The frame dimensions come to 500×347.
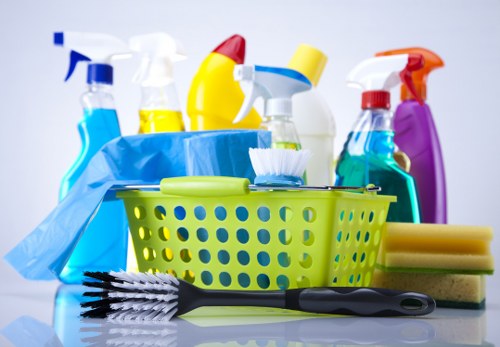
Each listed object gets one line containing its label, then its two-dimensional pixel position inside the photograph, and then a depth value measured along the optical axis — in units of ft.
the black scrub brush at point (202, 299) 3.69
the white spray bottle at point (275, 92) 4.37
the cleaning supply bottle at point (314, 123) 4.90
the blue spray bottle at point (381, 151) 4.66
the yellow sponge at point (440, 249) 4.10
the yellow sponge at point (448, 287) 4.13
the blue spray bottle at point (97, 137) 4.65
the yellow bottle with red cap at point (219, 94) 4.73
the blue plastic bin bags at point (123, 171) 4.18
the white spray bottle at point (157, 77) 4.96
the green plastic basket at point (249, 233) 3.86
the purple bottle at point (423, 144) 5.04
